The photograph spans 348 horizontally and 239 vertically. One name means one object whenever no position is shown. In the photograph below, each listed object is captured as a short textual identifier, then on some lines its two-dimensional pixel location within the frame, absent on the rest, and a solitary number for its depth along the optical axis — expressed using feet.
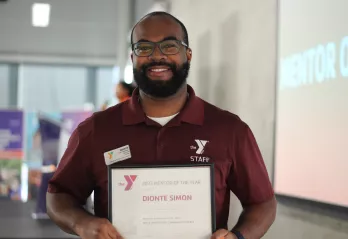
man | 5.30
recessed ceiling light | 29.53
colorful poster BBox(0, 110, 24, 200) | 31.01
